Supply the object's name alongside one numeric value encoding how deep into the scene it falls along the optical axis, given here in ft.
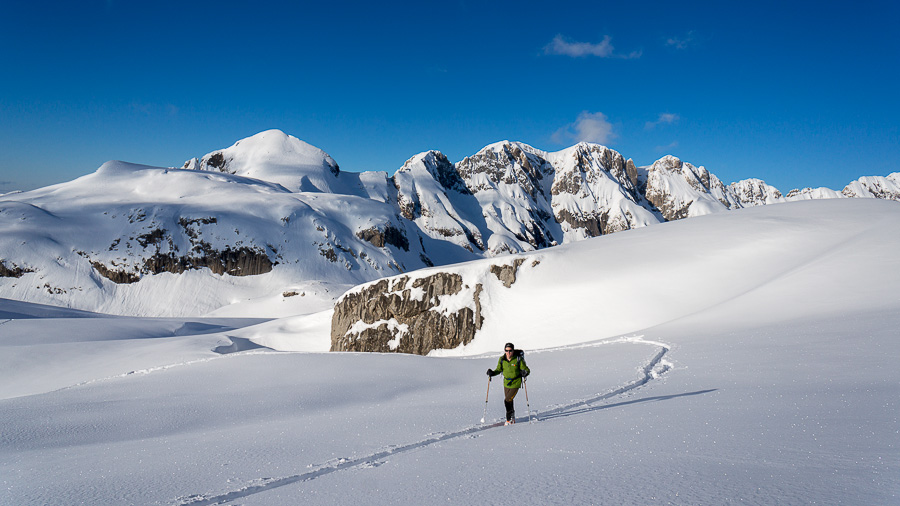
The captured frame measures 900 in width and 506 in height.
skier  29.66
